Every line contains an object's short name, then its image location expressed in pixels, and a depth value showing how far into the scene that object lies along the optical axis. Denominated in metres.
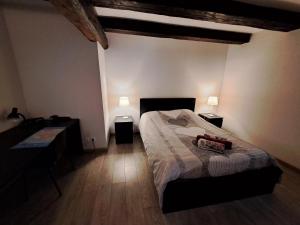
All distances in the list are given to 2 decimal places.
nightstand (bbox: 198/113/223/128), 3.43
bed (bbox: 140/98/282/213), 1.51
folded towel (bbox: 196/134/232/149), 1.82
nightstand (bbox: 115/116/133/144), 2.97
